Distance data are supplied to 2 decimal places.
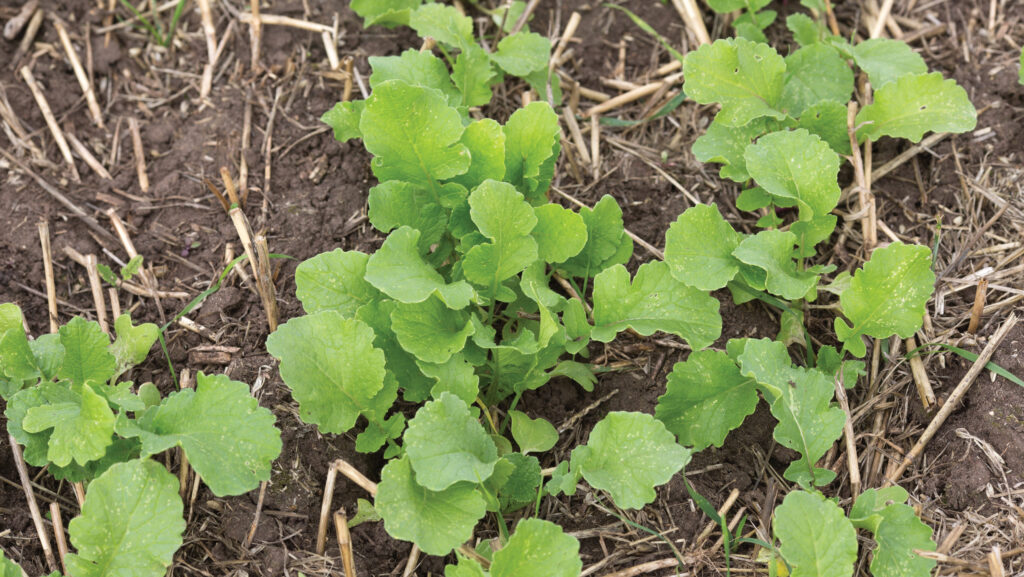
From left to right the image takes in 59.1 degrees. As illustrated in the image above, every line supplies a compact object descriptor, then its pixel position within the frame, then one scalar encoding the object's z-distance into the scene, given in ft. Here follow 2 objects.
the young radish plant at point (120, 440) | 6.54
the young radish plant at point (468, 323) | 6.66
